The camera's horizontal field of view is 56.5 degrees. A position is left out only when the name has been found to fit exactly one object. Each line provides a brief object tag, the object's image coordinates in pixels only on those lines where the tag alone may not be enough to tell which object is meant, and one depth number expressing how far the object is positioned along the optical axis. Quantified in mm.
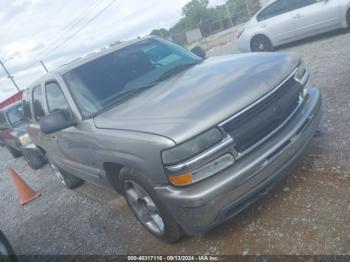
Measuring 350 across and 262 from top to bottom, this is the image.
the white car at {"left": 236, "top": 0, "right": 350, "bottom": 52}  8398
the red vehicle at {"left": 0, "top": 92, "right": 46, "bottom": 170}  8484
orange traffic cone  6352
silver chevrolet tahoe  2518
